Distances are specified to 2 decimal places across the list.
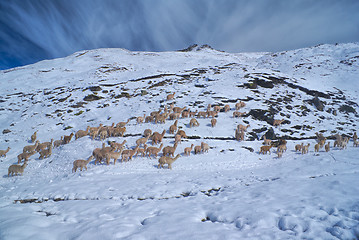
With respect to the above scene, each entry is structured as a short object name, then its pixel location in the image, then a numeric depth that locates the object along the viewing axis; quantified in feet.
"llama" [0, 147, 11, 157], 41.65
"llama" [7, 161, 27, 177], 32.12
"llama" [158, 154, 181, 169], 33.35
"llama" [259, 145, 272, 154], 39.11
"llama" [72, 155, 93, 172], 32.40
